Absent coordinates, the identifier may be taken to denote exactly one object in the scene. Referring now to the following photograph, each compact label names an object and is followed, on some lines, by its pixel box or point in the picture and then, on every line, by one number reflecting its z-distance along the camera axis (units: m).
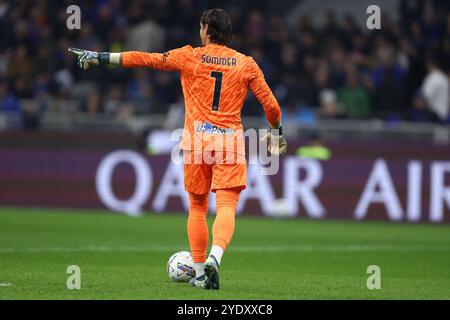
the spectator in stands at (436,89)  20.17
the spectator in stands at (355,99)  20.59
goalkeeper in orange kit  8.92
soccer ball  9.34
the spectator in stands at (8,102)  21.55
